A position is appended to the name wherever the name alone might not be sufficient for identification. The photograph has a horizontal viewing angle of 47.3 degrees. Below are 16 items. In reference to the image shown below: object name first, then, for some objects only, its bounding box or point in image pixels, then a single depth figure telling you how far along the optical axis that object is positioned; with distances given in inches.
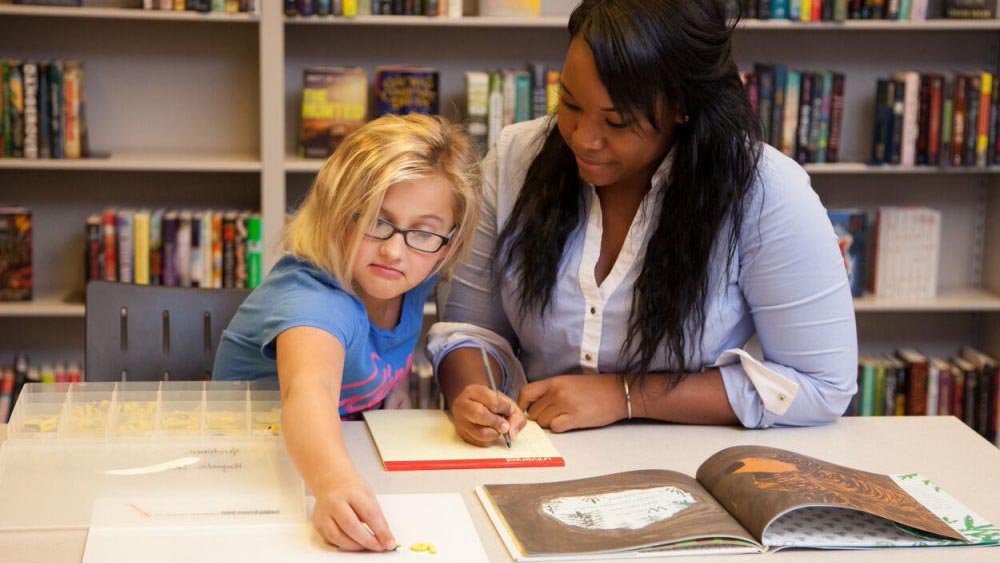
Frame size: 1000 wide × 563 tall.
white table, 42.9
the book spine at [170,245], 110.6
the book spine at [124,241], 110.7
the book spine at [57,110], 107.1
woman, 53.6
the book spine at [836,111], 113.7
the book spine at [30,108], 106.3
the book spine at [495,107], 111.1
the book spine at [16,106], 106.2
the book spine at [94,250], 110.5
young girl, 48.8
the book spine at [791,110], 113.0
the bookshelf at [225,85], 113.3
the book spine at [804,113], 113.1
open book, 42.1
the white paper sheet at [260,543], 39.5
